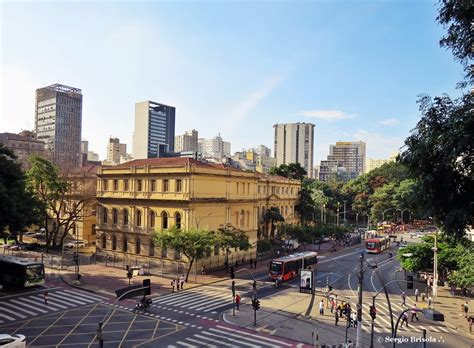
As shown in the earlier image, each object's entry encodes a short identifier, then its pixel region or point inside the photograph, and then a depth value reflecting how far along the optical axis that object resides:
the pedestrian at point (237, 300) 35.59
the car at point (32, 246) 65.78
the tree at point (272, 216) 71.94
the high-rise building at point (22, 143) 142.00
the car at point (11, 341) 23.47
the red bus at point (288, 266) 47.12
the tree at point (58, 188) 60.72
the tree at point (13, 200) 34.84
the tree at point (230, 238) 50.28
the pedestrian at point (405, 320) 33.02
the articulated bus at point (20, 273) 41.53
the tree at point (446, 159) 18.08
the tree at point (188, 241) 44.88
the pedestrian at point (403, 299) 40.13
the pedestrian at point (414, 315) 35.02
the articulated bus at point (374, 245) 76.09
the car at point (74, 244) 69.12
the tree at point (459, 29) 19.44
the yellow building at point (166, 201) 52.72
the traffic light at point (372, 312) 26.98
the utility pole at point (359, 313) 23.55
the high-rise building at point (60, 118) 175.00
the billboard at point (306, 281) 41.88
